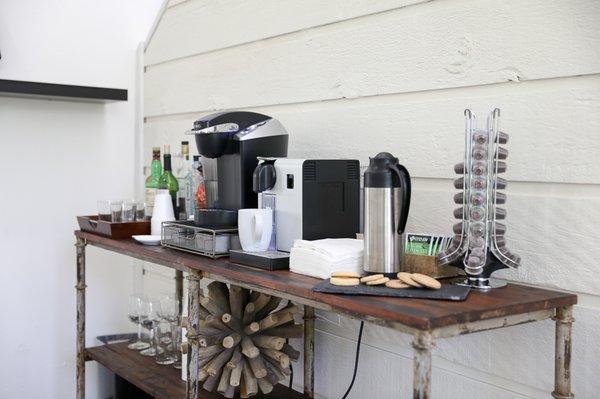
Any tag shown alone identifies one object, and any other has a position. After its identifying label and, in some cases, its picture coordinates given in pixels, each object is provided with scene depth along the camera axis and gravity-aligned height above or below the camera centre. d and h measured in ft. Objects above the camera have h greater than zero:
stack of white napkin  5.01 -0.61
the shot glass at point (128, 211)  7.89 -0.44
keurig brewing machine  6.35 +0.24
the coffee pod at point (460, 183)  4.70 -0.05
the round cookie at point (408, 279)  4.41 -0.67
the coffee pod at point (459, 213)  4.72 -0.25
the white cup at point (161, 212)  7.45 -0.42
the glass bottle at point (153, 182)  8.15 -0.11
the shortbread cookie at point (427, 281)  4.35 -0.67
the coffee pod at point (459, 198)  4.71 -0.15
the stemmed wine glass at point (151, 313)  8.02 -1.63
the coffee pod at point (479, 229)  4.62 -0.35
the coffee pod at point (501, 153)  4.62 +0.15
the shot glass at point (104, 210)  8.29 -0.46
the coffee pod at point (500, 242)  4.63 -0.44
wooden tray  7.63 -0.62
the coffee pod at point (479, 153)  4.57 +0.15
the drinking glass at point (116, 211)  7.85 -0.44
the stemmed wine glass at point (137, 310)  8.10 -1.61
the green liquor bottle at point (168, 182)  8.18 -0.11
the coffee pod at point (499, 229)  4.63 -0.35
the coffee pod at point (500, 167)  4.60 +0.06
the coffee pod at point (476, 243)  4.59 -0.44
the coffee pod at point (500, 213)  4.66 -0.25
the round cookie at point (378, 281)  4.55 -0.70
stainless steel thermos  4.80 -0.24
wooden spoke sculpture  6.30 -1.53
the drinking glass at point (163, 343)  7.96 -1.96
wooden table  3.81 -0.80
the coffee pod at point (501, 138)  4.62 +0.26
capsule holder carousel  4.59 -0.21
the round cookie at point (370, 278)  4.59 -0.68
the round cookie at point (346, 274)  4.71 -0.68
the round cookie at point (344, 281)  4.59 -0.71
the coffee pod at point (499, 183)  4.61 -0.05
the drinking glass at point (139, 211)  8.00 -0.44
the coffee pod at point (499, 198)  4.63 -0.15
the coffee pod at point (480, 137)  4.56 +0.26
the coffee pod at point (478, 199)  4.59 -0.15
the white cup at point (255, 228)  5.72 -0.45
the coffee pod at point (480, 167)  4.58 +0.06
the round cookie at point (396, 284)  4.47 -0.71
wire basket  5.97 -0.59
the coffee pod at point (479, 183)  4.59 -0.05
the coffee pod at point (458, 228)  4.71 -0.36
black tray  4.21 -0.73
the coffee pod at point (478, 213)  4.61 -0.25
